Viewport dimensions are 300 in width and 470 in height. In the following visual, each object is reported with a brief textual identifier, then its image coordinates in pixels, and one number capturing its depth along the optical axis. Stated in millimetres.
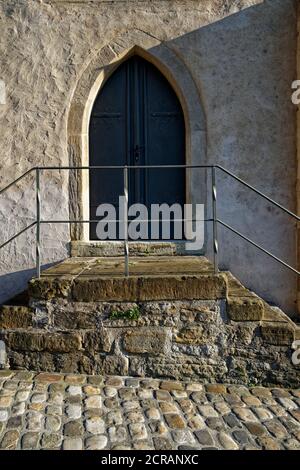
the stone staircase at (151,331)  3631
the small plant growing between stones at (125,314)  3650
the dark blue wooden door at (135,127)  5477
